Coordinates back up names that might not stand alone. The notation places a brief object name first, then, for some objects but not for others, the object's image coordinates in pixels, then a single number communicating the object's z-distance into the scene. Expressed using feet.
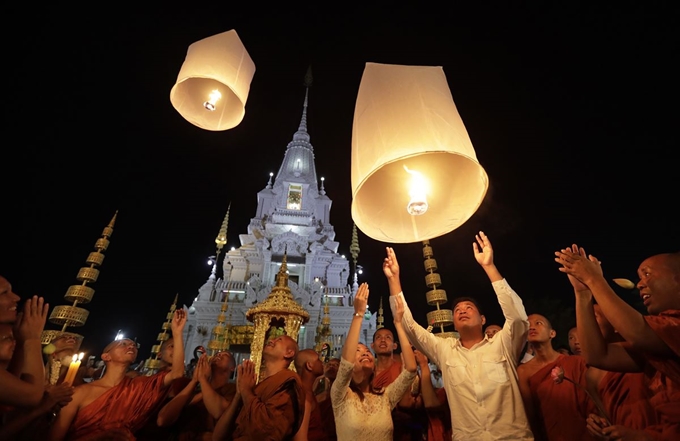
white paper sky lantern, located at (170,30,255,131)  9.42
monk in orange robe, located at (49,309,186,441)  11.91
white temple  80.89
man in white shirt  9.62
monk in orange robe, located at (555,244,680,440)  6.27
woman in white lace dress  10.94
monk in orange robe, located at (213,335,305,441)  9.78
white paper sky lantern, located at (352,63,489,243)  5.47
